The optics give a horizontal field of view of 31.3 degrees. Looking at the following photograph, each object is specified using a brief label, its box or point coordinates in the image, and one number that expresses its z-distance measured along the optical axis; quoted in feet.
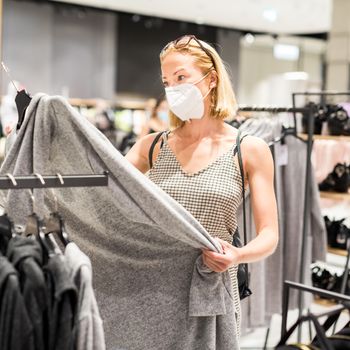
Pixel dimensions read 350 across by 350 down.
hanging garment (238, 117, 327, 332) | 11.18
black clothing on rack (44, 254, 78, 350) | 3.54
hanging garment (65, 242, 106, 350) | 3.63
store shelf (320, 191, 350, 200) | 11.85
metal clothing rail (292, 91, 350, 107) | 10.79
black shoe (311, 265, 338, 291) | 12.30
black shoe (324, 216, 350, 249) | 12.27
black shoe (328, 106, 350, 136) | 11.48
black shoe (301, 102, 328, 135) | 11.96
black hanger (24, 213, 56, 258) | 3.86
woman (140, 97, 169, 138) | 18.64
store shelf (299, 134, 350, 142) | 11.31
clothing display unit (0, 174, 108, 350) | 3.42
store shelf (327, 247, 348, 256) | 12.13
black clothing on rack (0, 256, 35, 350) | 3.40
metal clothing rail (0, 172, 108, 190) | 3.89
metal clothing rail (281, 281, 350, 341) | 4.93
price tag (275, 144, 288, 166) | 10.68
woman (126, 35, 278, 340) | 5.58
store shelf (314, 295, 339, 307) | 12.32
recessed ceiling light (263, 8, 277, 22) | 37.93
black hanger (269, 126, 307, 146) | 10.90
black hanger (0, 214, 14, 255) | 3.96
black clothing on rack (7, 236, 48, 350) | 3.47
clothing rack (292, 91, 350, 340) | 10.62
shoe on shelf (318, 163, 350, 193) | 12.07
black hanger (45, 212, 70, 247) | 4.15
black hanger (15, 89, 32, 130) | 5.19
